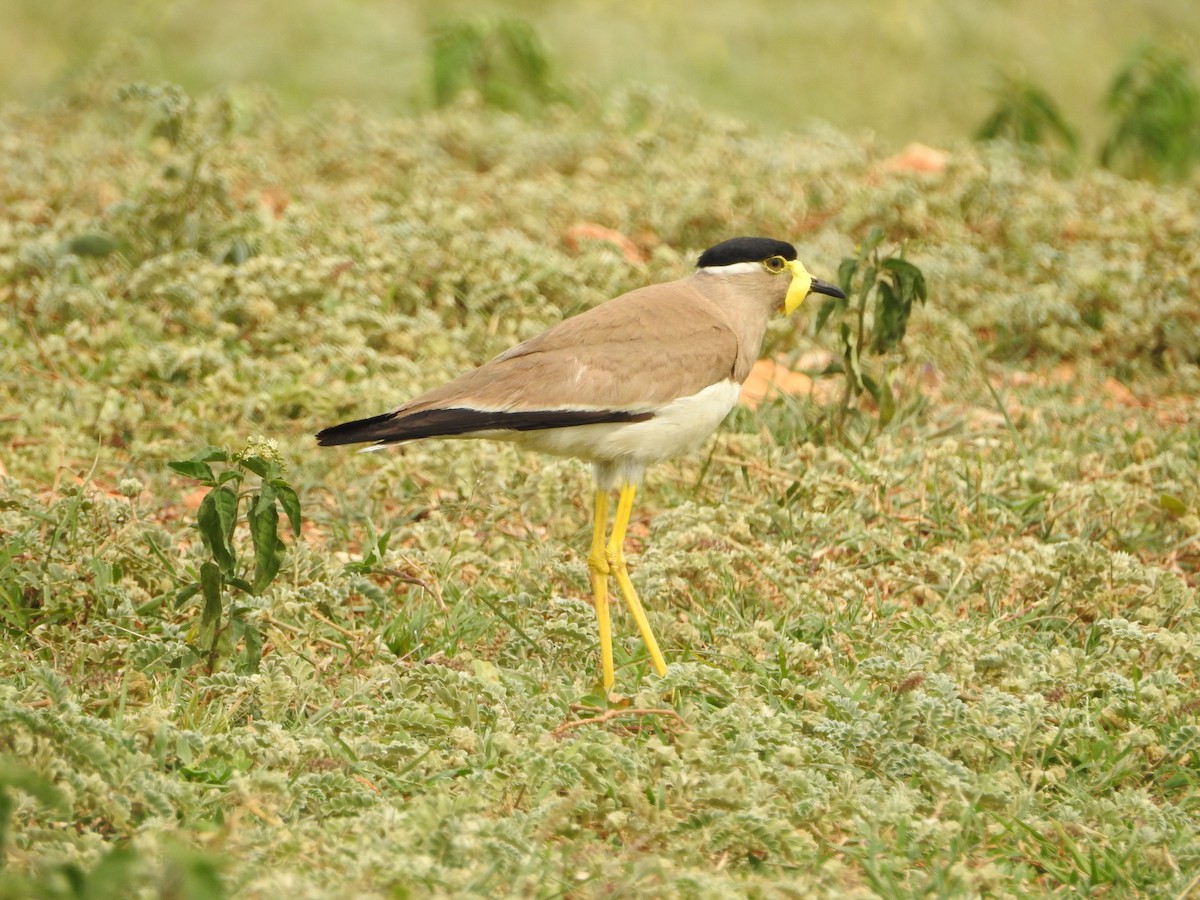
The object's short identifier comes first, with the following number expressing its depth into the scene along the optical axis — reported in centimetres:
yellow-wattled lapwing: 849
